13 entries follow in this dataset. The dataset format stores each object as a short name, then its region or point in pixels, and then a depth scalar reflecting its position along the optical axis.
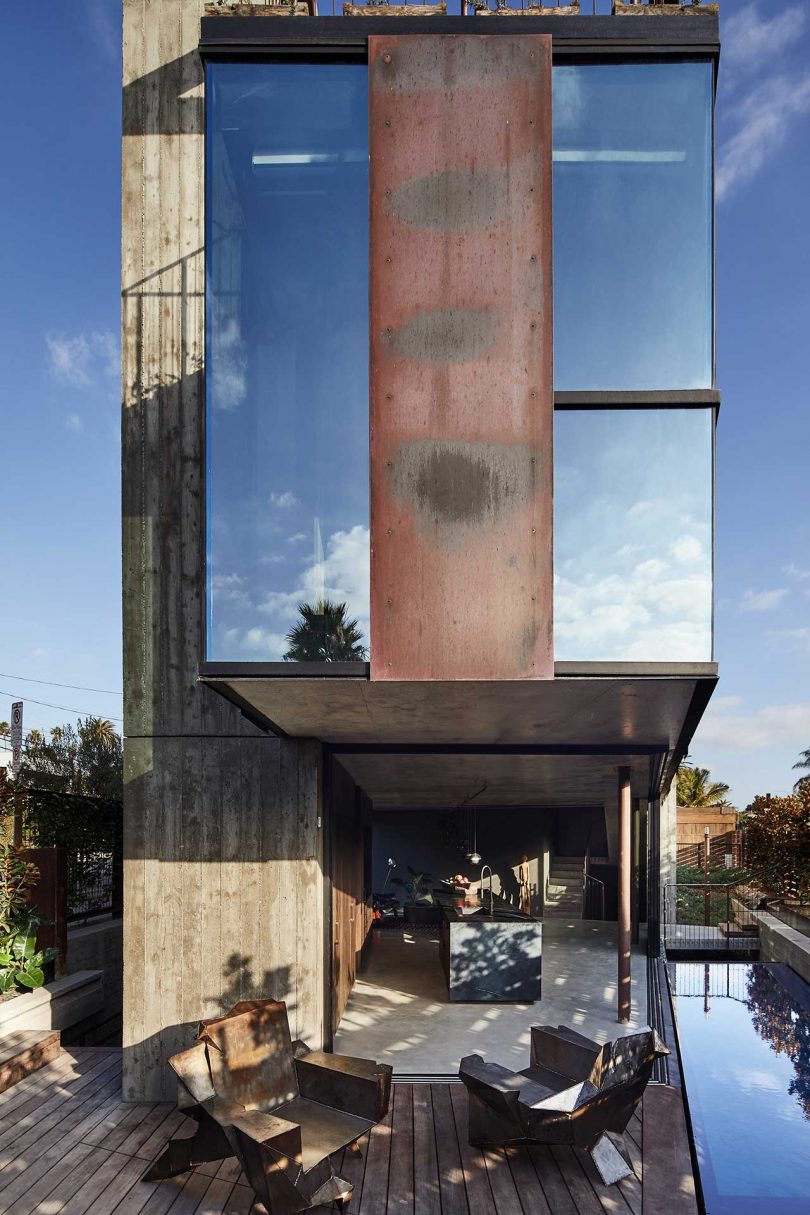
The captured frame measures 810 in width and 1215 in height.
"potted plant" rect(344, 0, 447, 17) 4.38
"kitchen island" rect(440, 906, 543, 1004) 8.59
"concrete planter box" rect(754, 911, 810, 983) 11.12
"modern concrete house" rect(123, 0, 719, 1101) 4.16
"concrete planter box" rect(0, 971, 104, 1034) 6.44
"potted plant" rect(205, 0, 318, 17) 4.41
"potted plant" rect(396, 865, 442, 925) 14.30
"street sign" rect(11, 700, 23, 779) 10.50
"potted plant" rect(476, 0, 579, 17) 4.26
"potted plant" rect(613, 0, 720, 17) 4.19
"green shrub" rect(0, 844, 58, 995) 6.86
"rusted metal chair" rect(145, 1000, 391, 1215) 3.86
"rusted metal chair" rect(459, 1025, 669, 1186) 4.41
